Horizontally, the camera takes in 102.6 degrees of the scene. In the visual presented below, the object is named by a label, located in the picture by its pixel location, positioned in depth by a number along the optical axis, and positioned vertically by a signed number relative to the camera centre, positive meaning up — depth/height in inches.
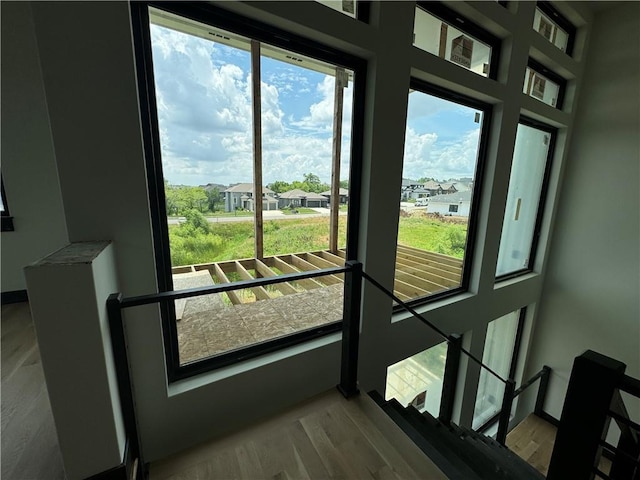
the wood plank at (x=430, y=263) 99.5 -30.9
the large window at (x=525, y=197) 123.3 -2.5
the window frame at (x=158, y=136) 46.5 +10.4
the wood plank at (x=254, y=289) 78.3 -34.2
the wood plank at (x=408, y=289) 100.1 -39.0
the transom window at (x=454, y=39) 78.9 +50.6
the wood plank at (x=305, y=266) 101.7 -30.9
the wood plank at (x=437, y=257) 103.3 -28.6
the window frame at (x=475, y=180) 87.3 +4.5
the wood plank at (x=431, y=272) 102.0 -35.1
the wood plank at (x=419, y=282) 101.8 -37.5
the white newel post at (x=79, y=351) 33.9 -23.7
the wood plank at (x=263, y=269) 86.1 -27.8
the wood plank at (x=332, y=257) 93.7 -26.1
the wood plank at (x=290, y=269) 93.4 -30.3
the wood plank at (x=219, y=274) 67.1 -23.3
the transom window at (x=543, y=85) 114.4 +50.4
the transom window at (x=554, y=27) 108.7 +73.8
